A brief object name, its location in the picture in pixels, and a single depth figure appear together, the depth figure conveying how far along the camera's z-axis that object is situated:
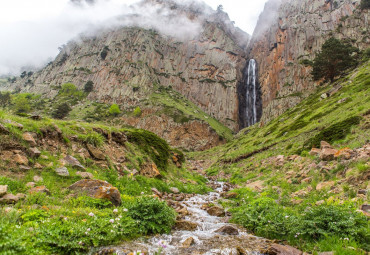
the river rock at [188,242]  5.82
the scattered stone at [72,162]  10.37
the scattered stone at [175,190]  14.47
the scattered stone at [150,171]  15.44
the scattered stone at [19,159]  8.52
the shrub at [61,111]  87.38
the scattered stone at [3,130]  9.00
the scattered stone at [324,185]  9.58
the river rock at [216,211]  9.89
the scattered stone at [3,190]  5.92
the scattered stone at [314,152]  14.84
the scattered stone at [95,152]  12.66
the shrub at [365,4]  86.62
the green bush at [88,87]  119.36
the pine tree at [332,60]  60.56
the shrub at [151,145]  18.97
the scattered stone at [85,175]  9.78
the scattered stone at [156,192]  12.28
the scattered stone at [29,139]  9.77
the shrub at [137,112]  95.94
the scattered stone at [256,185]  14.73
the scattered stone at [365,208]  6.05
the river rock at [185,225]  7.28
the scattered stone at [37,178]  8.23
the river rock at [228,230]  7.07
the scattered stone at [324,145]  14.63
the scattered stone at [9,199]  5.68
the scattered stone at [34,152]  9.44
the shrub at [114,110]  97.81
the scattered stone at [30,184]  7.54
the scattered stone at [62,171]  9.31
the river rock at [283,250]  5.14
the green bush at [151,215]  6.44
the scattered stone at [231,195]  14.20
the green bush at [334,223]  5.08
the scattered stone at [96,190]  7.80
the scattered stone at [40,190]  7.16
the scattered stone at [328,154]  12.31
